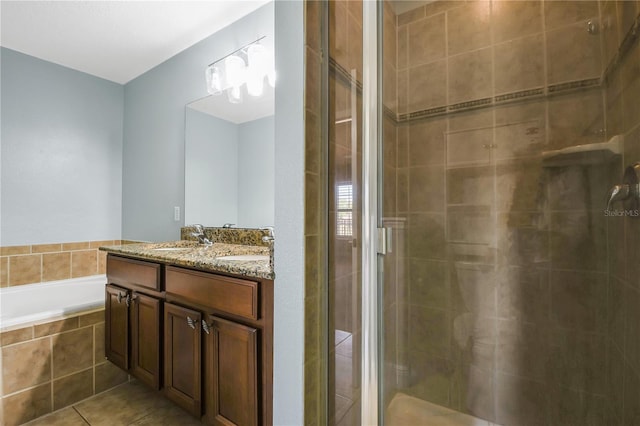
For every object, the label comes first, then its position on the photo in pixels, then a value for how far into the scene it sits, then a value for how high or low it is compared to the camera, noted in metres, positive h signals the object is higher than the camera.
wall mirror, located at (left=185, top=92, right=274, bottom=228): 1.95 +0.41
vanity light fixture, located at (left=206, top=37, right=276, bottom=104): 1.93 +1.01
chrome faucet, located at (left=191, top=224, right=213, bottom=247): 2.03 -0.11
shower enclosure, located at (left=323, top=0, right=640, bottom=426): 1.15 +0.02
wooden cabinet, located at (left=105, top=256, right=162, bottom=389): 1.53 -0.58
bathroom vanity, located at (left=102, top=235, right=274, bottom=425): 1.12 -0.49
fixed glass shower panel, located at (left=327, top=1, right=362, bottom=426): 1.16 -0.03
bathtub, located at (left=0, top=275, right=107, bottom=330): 2.12 -0.58
